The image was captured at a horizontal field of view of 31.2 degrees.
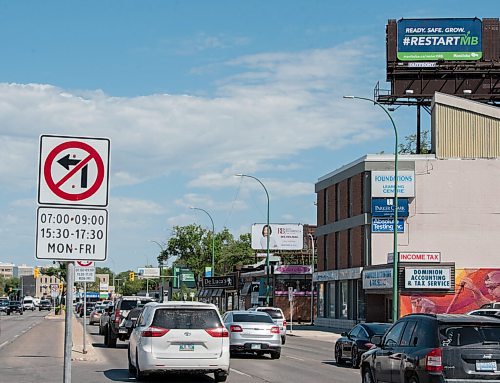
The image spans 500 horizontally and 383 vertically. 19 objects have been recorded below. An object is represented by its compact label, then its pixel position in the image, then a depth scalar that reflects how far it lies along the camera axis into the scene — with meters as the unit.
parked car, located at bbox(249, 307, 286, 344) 41.80
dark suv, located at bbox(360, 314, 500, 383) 13.44
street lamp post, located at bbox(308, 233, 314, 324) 74.38
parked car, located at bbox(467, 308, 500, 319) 30.53
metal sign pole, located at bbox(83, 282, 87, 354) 27.89
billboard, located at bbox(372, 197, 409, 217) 58.34
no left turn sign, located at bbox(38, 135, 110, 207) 7.58
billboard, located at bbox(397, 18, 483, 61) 66.56
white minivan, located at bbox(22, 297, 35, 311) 133.62
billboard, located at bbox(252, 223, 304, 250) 92.19
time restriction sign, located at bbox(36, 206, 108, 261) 7.56
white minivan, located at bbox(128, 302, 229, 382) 19.08
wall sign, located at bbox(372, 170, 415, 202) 58.41
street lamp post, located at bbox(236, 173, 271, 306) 64.39
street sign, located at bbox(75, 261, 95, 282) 28.23
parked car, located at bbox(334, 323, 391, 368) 25.55
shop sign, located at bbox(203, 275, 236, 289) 95.69
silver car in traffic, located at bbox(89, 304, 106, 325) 64.56
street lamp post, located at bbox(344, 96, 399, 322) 38.38
